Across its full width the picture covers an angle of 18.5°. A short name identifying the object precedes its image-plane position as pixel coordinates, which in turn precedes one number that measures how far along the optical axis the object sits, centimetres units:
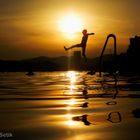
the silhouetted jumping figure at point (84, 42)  3058
